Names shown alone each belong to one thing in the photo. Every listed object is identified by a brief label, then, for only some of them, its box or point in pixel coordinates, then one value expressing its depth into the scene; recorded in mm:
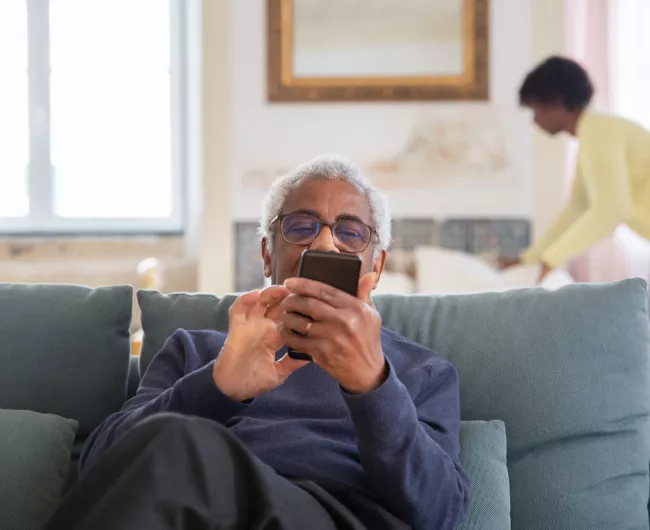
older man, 967
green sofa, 1423
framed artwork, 3619
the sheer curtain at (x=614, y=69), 3543
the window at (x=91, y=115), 4098
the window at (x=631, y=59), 3537
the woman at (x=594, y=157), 3021
